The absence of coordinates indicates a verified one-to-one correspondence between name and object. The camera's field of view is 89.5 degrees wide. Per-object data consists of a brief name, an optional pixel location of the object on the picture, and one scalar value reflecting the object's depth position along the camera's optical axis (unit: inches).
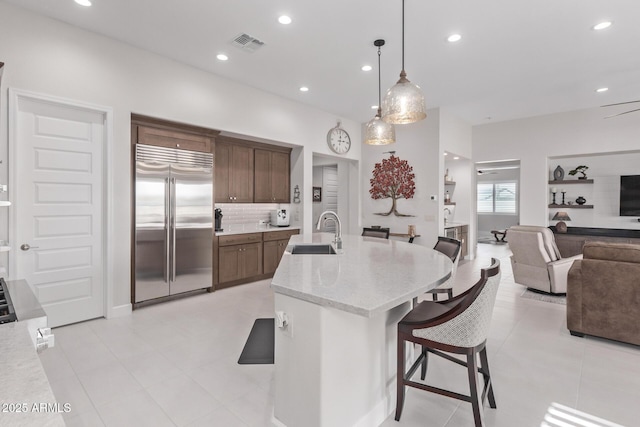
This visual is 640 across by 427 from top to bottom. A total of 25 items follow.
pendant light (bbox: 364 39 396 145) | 136.7
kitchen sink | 121.7
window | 477.4
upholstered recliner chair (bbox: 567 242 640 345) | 114.0
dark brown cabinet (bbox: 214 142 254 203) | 199.5
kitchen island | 62.4
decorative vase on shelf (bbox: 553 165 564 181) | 265.8
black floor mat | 106.3
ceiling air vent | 138.4
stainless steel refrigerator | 153.9
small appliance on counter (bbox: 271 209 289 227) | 230.2
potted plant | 262.7
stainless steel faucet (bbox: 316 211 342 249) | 122.4
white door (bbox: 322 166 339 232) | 331.9
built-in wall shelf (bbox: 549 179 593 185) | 259.6
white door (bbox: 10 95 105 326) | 122.3
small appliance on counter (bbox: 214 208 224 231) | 197.3
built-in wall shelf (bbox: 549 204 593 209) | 259.9
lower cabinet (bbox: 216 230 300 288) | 190.5
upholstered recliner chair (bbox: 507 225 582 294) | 177.8
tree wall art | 248.8
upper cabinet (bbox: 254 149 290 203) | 221.3
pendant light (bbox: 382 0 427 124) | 100.2
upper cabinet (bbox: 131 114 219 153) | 153.0
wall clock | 250.1
